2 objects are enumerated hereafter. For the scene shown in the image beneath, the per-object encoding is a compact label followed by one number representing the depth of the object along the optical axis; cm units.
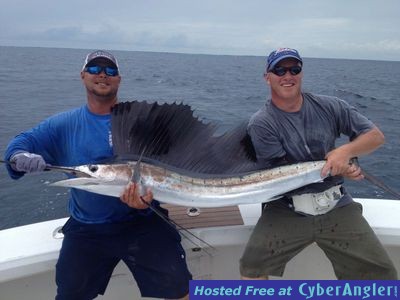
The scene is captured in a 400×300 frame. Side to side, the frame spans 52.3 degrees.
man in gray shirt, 223
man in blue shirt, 216
